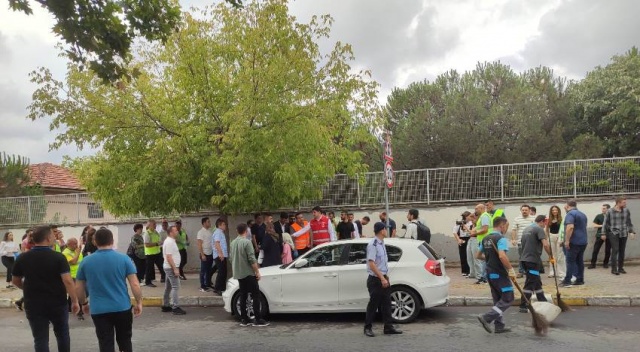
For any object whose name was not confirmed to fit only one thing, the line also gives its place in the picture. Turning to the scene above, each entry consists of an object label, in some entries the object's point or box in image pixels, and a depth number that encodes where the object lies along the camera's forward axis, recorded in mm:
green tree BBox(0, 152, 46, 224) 20500
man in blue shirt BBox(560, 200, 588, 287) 10914
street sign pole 11141
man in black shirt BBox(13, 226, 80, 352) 5891
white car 8586
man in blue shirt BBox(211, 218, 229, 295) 11461
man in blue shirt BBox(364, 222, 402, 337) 7656
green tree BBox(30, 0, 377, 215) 11055
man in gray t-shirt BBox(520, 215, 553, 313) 8336
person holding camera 13247
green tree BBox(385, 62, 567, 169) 27625
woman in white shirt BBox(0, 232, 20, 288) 14656
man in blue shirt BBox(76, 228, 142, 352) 5301
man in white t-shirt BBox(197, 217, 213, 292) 12555
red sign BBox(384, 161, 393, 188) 11125
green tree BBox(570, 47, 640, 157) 28047
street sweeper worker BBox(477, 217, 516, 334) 7551
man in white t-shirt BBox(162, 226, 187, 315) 9945
